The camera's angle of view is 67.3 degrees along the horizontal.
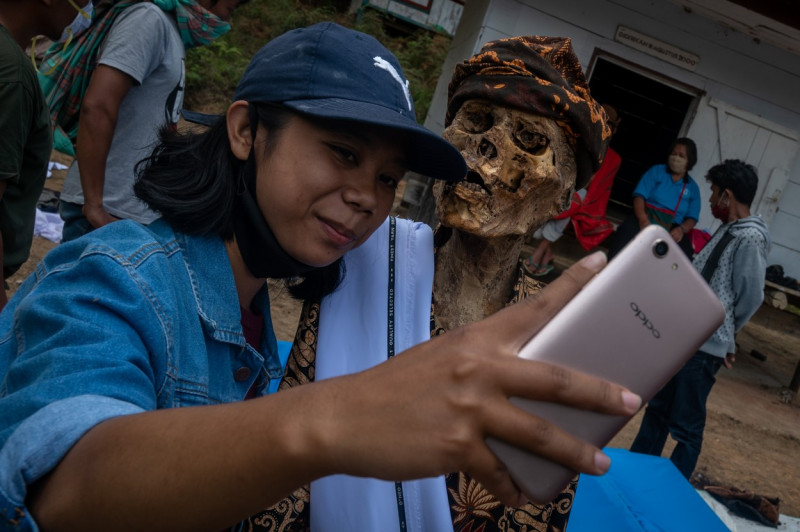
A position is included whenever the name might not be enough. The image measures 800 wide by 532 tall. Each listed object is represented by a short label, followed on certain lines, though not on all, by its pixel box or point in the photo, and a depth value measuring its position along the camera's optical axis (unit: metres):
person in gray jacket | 4.30
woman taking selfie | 0.68
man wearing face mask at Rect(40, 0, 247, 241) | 2.44
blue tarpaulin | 2.27
